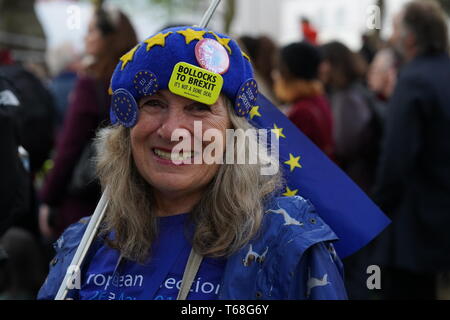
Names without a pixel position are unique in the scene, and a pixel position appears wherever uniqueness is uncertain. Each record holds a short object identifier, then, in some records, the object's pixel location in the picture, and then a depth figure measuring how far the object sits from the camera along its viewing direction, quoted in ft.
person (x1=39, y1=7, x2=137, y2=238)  13.88
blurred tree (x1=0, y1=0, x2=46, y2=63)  33.04
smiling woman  6.71
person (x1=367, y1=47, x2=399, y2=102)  20.75
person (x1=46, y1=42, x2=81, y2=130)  23.16
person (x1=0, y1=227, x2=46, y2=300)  14.56
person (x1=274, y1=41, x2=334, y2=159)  15.64
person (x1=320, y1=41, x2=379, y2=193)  17.79
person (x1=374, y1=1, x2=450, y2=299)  14.58
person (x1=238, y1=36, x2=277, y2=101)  18.65
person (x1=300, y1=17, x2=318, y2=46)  21.52
